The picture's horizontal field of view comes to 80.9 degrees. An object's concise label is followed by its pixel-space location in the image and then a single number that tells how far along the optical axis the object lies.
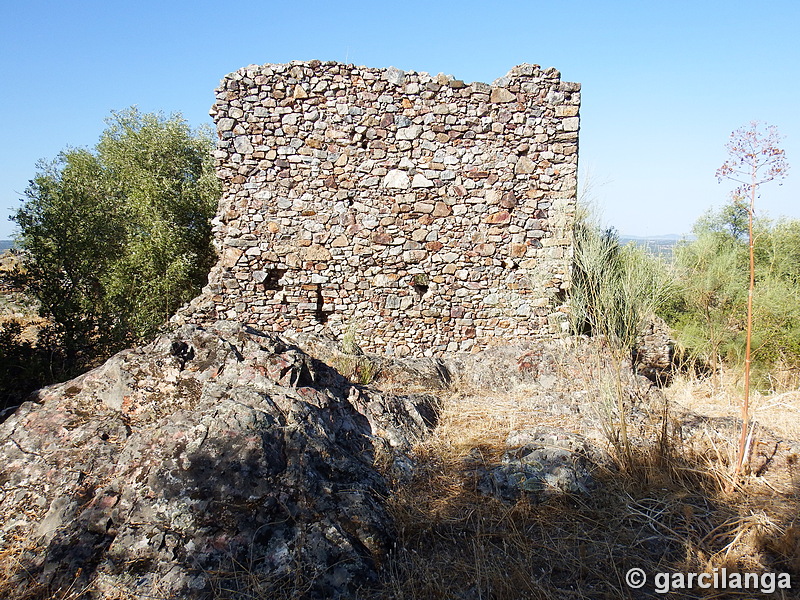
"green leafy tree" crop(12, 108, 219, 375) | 5.71
